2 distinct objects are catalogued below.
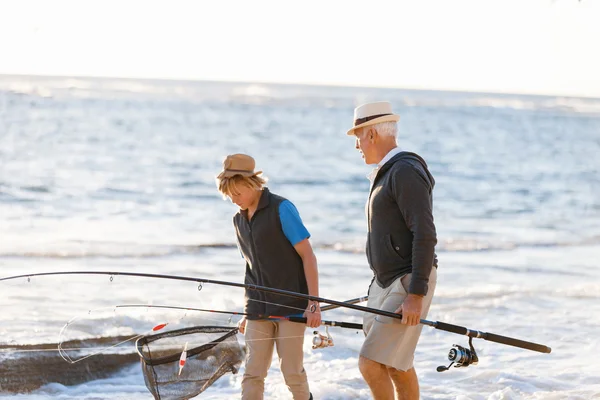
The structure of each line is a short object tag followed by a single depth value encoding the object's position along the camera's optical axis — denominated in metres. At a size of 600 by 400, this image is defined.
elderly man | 8.16
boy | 8.92
